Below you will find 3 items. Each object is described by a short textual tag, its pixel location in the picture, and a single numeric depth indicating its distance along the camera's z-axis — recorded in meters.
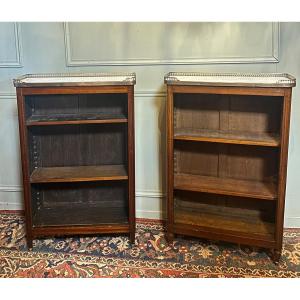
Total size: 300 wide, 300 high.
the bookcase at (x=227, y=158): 2.06
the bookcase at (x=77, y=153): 2.14
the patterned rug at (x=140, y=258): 2.08
